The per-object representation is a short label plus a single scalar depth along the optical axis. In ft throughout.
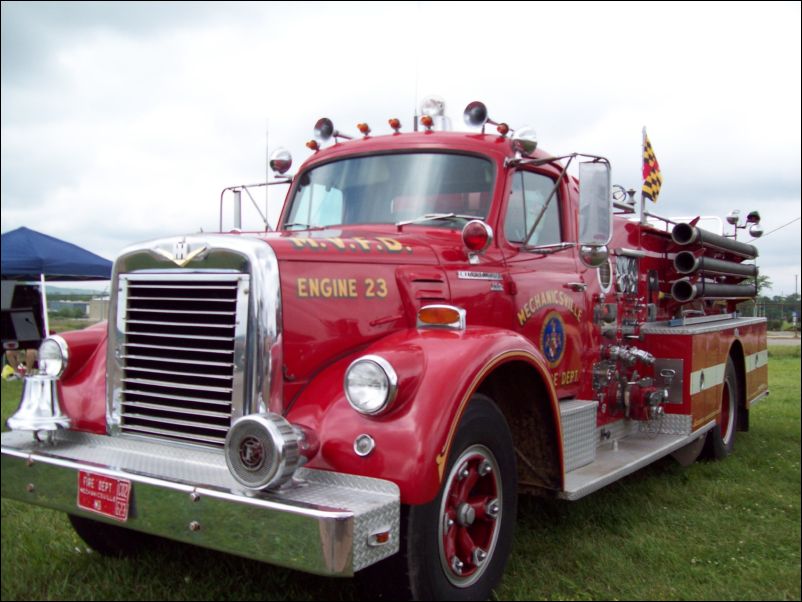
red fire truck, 9.06
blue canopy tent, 32.65
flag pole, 19.42
